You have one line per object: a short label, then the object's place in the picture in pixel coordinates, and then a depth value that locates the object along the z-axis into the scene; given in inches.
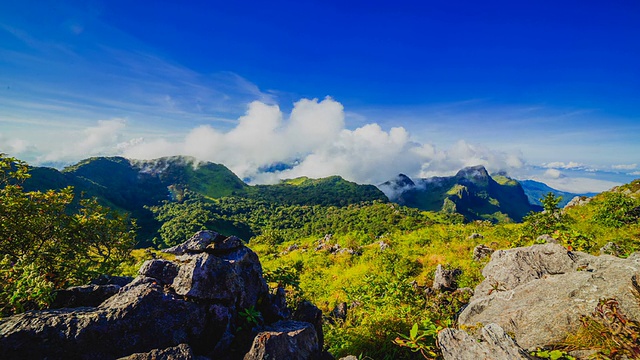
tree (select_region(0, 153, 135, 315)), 360.8
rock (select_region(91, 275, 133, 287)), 386.3
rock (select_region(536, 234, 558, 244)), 620.1
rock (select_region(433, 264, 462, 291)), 605.9
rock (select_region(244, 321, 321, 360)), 254.1
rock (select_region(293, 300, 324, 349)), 371.9
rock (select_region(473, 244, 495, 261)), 758.8
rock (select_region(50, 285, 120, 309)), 287.6
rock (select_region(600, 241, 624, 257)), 523.9
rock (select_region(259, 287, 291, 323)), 352.5
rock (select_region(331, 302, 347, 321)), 505.0
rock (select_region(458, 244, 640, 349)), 271.3
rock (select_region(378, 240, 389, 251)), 1168.6
